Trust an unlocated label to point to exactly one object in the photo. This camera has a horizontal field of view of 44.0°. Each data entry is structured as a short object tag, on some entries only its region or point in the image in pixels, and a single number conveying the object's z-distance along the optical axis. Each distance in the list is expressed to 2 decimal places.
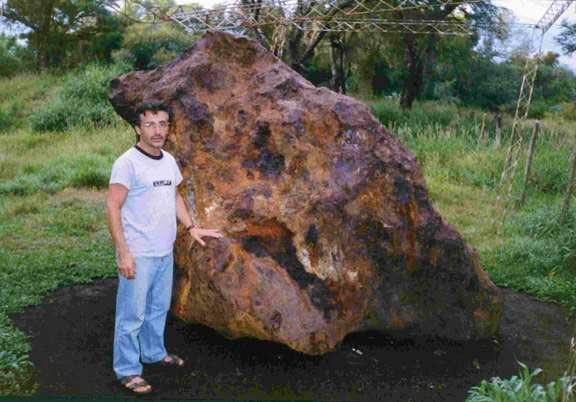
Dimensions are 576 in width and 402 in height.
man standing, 3.80
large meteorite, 4.49
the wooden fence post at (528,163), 9.72
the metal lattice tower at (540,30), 7.46
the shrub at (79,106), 15.15
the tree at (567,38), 17.42
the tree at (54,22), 20.44
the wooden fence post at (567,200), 7.59
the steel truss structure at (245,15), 10.26
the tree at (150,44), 20.28
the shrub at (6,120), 15.39
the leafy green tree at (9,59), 21.06
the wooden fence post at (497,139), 13.23
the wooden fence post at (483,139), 13.51
